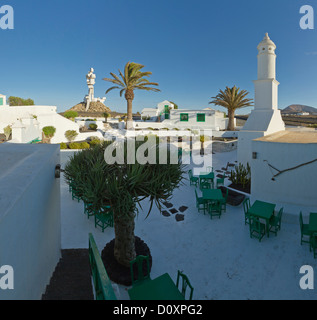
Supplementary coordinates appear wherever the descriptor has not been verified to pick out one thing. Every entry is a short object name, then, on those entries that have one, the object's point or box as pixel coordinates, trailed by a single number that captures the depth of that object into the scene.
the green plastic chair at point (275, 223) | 7.30
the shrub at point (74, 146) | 19.74
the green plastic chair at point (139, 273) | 5.07
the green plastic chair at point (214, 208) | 8.88
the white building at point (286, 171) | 7.89
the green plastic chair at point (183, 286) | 4.19
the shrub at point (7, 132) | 20.78
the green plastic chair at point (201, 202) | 9.24
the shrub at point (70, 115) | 35.81
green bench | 2.33
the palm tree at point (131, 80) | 24.05
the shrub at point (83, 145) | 19.72
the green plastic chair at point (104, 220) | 7.80
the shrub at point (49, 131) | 23.61
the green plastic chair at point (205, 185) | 11.58
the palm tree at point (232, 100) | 29.67
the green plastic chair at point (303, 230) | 6.45
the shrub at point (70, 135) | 25.30
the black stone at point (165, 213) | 9.28
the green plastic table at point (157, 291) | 3.92
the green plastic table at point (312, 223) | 6.00
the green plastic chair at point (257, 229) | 7.12
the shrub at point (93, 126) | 33.34
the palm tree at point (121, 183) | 4.69
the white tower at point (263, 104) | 14.91
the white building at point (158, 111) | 41.81
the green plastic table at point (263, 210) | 7.03
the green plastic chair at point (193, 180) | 12.10
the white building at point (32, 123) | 19.84
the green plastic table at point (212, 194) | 8.71
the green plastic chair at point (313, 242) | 6.18
